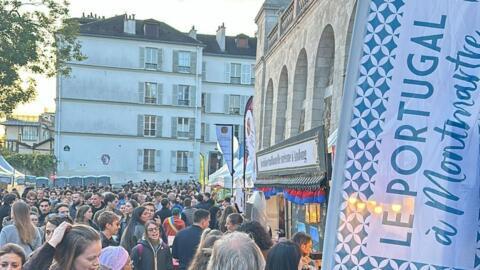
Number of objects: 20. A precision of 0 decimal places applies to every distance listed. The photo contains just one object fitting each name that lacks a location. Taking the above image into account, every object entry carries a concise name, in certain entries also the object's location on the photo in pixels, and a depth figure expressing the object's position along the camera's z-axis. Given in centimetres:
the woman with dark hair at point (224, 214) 1002
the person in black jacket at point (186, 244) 843
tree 2205
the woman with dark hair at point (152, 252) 704
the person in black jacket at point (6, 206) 1115
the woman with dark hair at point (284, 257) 492
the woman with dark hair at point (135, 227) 812
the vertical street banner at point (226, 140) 1742
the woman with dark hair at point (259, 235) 601
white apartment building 5556
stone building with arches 1101
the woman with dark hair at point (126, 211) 1128
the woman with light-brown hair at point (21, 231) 727
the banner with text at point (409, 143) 266
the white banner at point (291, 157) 825
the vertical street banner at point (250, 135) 1334
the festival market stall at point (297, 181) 805
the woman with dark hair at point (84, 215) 882
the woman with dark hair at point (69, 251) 357
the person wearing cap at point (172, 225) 1108
